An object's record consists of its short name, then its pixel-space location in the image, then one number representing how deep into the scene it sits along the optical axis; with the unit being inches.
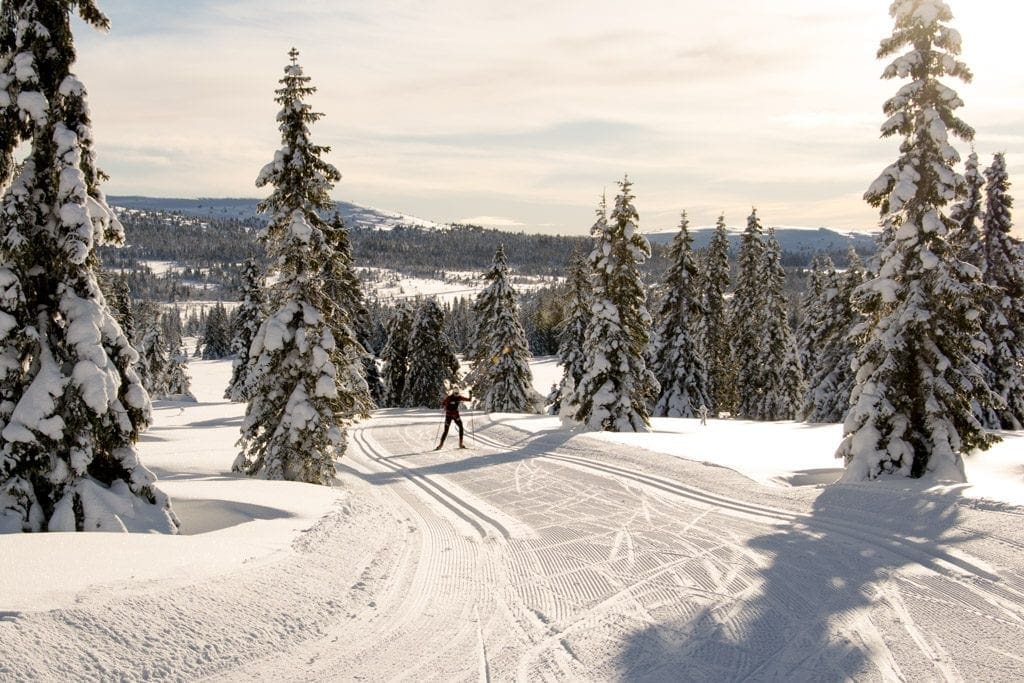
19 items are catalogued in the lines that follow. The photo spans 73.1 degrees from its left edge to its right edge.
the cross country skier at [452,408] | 840.9
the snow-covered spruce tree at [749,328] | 1835.6
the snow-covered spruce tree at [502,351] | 1756.9
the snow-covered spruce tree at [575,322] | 1626.5
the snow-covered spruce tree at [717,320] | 1822.1
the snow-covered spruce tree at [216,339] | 5438.0
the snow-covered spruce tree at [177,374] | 2910.9
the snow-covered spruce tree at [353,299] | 1062.4
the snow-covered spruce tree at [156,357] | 2797.7
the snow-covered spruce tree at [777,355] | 1797.5
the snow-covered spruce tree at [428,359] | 1985.7
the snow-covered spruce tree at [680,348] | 1625.2
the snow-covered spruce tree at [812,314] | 1830.7
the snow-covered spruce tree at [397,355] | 2087.8
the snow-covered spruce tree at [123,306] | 2002.1
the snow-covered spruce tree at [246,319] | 1918.1
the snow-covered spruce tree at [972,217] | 1115.3
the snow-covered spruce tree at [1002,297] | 1133.7
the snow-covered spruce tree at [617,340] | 1037.2
